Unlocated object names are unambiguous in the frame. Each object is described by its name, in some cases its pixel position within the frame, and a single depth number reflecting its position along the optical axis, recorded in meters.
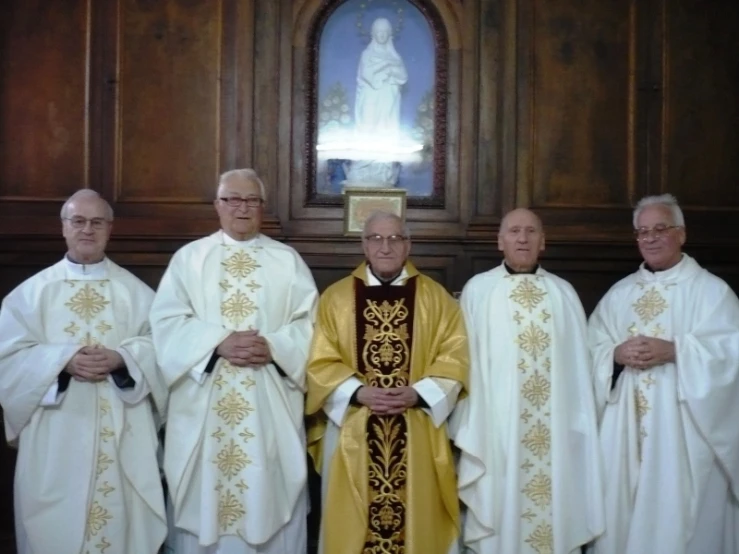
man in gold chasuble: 4.69
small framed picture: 6.05
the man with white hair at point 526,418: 4.84
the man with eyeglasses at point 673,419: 4.85
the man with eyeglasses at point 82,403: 4.66
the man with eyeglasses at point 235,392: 4.71
